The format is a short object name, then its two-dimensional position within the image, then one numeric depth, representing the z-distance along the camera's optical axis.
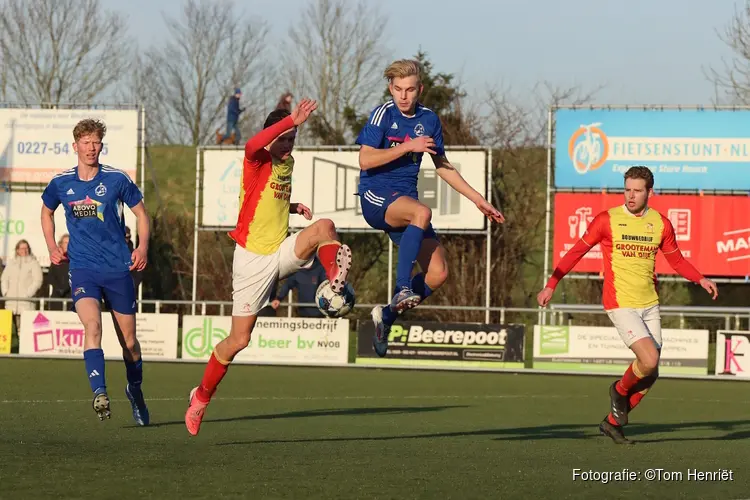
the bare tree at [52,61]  44.59
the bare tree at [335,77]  43.88
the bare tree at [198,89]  50.81
